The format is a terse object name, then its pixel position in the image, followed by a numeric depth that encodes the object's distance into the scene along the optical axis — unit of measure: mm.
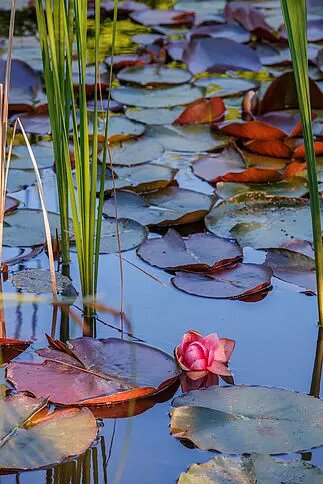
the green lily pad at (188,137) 5871
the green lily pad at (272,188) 5156
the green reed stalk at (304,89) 3254
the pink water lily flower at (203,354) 3354
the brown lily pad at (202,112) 6309
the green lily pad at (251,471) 2664
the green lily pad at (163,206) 4820
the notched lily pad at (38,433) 2820
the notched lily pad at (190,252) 4258
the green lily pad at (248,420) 2910
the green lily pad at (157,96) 6707
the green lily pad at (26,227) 4543
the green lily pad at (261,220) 4598
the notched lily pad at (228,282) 4031
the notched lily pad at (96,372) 3197
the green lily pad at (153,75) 7219
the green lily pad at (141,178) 5220
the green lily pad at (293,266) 4148
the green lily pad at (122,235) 4508
